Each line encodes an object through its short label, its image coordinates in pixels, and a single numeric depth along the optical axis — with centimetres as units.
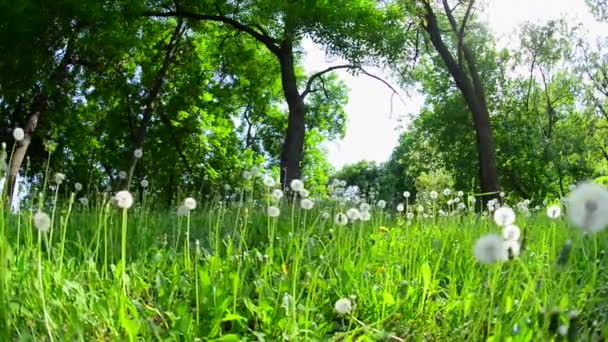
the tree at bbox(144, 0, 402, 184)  1074
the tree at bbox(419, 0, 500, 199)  1292
